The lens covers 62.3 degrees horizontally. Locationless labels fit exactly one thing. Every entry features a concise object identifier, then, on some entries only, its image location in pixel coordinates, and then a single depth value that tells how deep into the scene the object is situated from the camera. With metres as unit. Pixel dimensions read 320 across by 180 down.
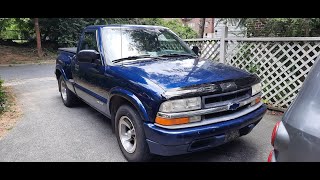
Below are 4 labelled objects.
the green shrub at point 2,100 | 5.82
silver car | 1.59
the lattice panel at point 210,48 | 7.20
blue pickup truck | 2.84
